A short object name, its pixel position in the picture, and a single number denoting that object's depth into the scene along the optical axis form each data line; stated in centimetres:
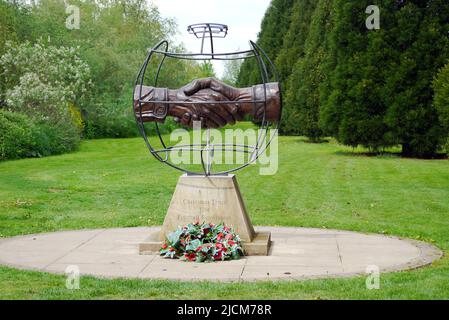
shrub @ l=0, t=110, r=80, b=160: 2130
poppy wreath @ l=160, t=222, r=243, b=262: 751
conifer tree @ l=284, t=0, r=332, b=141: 2612
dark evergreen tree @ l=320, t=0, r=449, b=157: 2030
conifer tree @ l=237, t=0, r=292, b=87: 3642
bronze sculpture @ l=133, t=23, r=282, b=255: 798
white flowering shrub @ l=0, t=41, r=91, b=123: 2494
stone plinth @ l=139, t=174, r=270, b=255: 796
